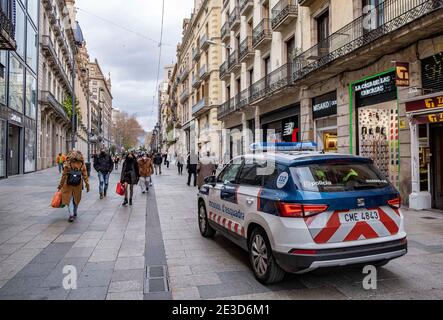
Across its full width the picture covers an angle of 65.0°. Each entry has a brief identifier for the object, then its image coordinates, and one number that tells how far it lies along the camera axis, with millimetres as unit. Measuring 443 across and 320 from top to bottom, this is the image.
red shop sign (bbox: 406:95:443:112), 9086
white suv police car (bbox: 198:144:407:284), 3764
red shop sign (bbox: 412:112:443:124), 9109
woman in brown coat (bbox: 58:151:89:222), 8016
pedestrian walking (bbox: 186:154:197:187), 18125
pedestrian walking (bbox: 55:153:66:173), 25925
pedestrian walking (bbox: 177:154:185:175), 27909
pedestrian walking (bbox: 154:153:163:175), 27667
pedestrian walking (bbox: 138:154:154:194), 14367
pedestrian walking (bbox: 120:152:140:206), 10970
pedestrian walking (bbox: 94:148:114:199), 12227
